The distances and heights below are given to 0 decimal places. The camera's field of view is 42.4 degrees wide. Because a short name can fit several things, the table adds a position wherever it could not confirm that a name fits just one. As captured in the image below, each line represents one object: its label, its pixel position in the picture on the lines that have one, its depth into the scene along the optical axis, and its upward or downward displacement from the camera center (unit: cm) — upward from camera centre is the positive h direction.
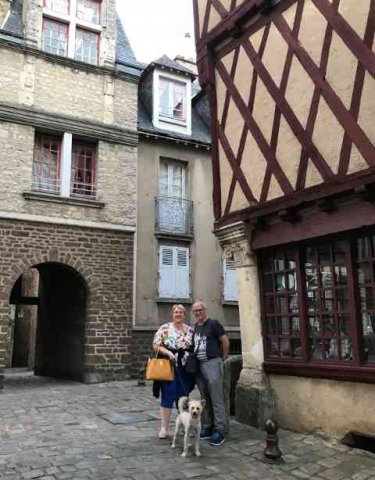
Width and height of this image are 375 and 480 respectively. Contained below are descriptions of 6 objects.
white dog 484 -91
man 548 -43
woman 551 -34
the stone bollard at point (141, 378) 1068 -110
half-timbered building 526 +150
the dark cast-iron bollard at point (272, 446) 471 -117
